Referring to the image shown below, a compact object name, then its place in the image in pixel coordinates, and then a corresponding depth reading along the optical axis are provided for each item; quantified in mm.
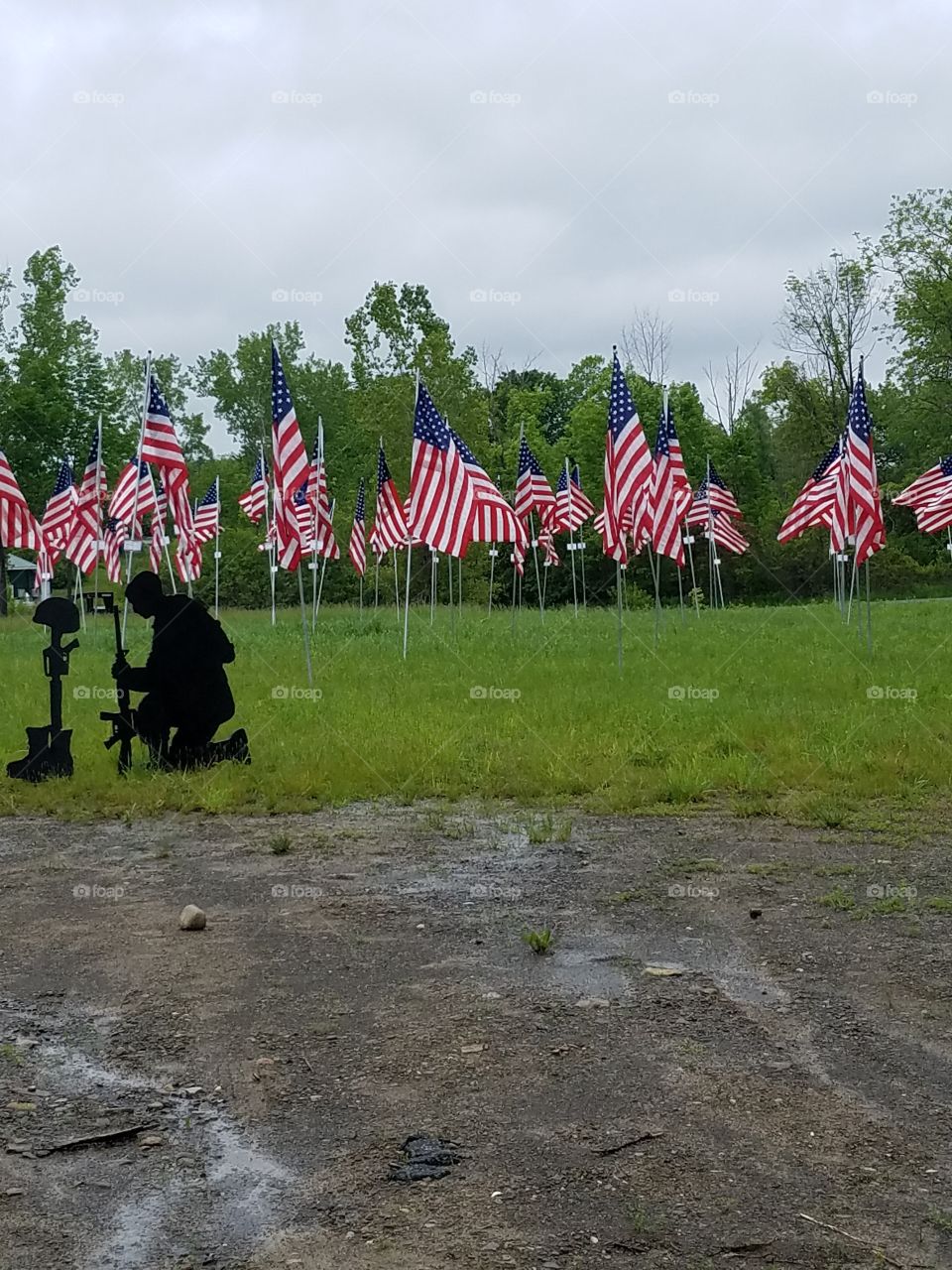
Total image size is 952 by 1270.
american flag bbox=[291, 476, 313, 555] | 29259
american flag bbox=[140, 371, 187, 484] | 15914
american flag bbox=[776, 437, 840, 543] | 27139
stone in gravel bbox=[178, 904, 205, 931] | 7215
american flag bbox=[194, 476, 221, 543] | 33625
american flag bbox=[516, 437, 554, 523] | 28328
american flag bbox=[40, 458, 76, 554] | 30297
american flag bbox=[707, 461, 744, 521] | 34219
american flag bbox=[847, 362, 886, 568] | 19547
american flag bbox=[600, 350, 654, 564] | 18656
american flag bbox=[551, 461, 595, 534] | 34062
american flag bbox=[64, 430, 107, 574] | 29812
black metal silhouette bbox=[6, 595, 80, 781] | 11914
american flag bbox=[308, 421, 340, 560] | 28969
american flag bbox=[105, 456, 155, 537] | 25484
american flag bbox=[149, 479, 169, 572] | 28273
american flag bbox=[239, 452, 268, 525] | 34562
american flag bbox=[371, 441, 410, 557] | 29859
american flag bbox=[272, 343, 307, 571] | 14859
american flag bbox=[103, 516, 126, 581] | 30725
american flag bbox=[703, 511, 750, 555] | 34741
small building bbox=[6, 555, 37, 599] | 74312
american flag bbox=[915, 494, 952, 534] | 25312
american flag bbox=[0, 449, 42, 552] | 18500
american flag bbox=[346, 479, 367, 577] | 35031
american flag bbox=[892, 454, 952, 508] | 26781
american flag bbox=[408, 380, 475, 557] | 16906
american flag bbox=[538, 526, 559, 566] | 36088
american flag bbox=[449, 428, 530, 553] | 16984
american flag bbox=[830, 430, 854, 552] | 19969
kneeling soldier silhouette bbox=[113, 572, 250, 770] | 11984
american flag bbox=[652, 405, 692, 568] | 22828
